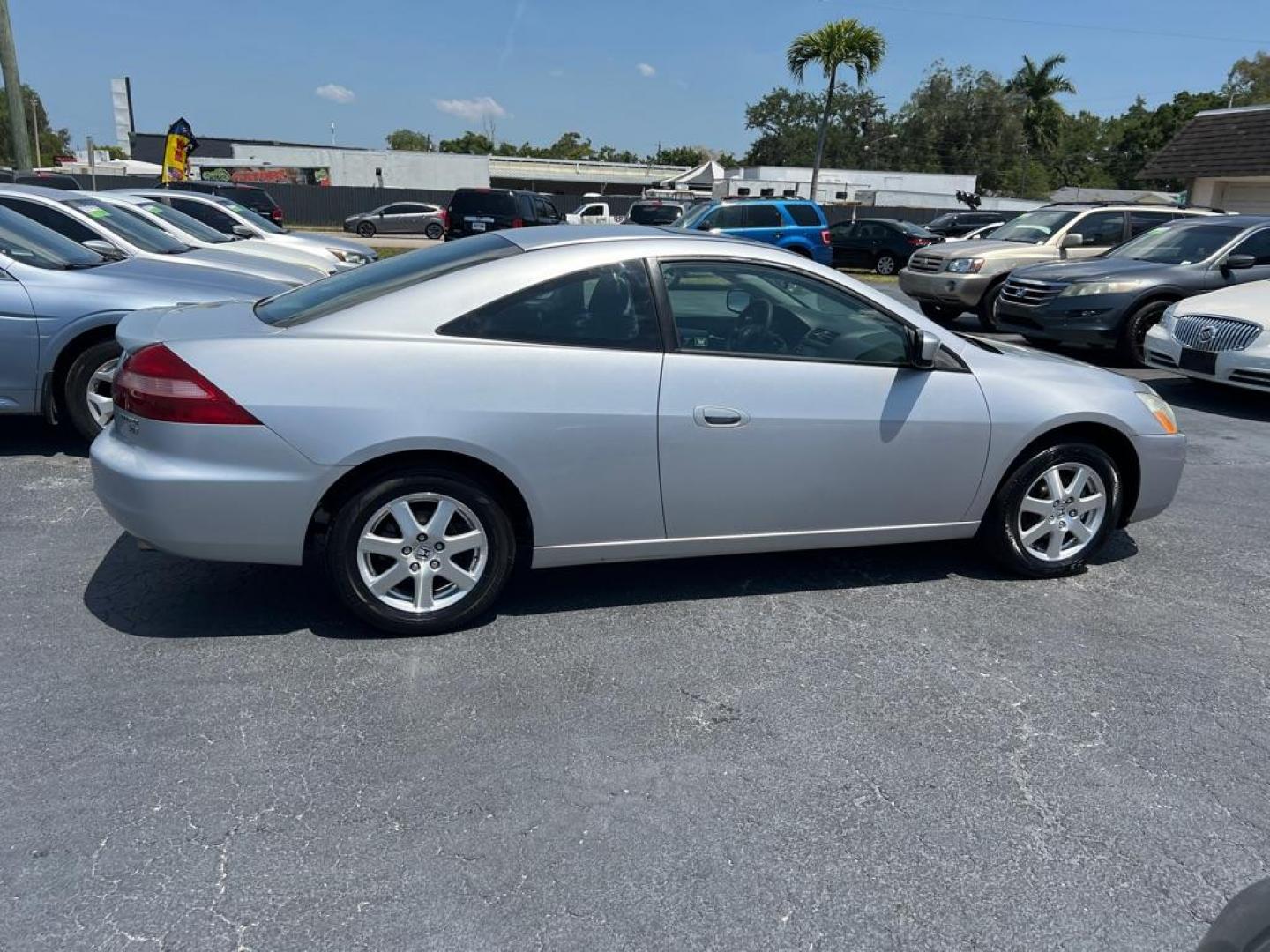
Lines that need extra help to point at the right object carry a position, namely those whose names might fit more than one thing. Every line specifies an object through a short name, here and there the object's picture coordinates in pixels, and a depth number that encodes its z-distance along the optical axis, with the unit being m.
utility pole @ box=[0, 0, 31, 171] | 14.55
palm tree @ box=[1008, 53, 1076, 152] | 70.06
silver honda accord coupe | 3.45
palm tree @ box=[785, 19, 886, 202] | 29.78
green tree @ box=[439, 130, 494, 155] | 110.56
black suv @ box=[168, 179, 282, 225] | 28.83
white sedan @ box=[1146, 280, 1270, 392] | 7.94
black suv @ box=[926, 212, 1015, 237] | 29.08
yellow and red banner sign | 19.25
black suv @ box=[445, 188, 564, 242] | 21.94
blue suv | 19.22
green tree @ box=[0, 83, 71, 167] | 89.50
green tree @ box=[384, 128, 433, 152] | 125.83
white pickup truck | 31.05
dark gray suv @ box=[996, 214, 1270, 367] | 10.12
